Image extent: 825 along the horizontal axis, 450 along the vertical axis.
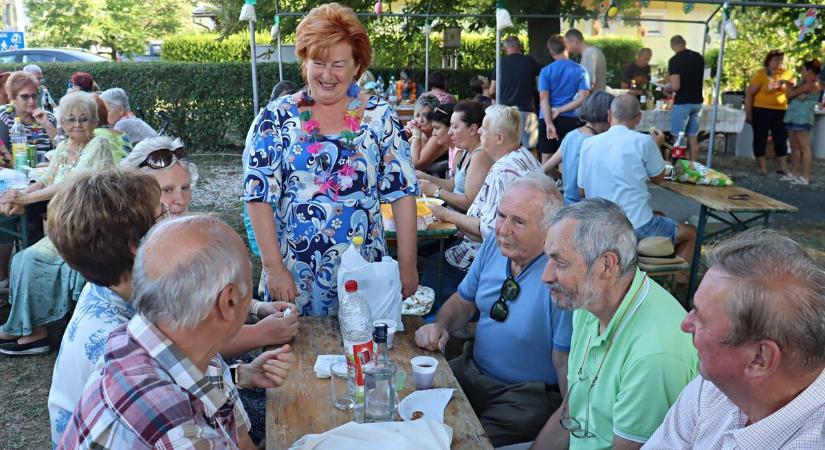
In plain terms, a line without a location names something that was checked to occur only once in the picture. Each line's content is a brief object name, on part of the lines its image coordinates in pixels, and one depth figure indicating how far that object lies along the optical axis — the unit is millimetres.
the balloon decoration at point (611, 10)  7848
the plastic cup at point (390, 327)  2594
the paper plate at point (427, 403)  2098
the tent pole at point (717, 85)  8245
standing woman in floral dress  2875
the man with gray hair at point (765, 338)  1425
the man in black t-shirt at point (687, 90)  10195
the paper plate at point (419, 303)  3401
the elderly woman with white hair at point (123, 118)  6348
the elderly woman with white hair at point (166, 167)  3088
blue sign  12203
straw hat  4641
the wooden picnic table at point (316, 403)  1996
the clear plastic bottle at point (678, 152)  6352
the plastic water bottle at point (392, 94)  11376
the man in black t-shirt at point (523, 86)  9633
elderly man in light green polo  1964
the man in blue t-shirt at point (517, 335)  2592
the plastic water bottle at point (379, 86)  11620
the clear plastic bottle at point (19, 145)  5727
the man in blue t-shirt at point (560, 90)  8836
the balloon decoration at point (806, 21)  8273
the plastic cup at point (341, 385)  2156
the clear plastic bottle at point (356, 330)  2168
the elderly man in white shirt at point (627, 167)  5031
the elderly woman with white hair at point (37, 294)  4430
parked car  15328
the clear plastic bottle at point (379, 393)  2062
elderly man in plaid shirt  1396
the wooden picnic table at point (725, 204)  5055
